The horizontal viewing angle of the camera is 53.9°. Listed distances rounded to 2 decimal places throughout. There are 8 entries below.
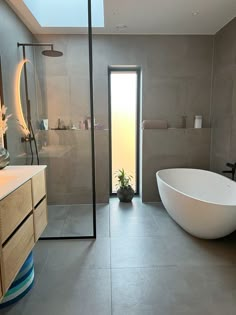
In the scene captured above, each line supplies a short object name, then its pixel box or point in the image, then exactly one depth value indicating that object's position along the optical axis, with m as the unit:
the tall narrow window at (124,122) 4.11
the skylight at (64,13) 3.01
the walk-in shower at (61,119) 3.24
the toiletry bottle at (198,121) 3.91
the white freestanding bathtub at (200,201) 2.42
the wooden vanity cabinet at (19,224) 1.38
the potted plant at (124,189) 4.06
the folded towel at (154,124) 3.87
